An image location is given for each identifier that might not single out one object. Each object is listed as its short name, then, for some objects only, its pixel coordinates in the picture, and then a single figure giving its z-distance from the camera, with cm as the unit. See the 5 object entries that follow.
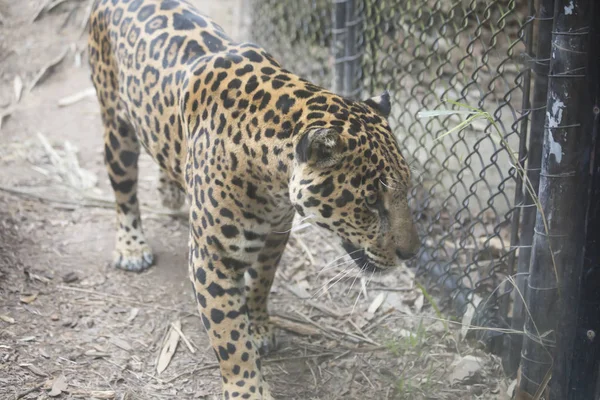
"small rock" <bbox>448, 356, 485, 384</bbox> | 479
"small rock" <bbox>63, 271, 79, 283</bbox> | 589
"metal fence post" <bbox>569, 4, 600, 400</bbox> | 352
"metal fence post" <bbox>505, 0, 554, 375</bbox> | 387
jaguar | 379
